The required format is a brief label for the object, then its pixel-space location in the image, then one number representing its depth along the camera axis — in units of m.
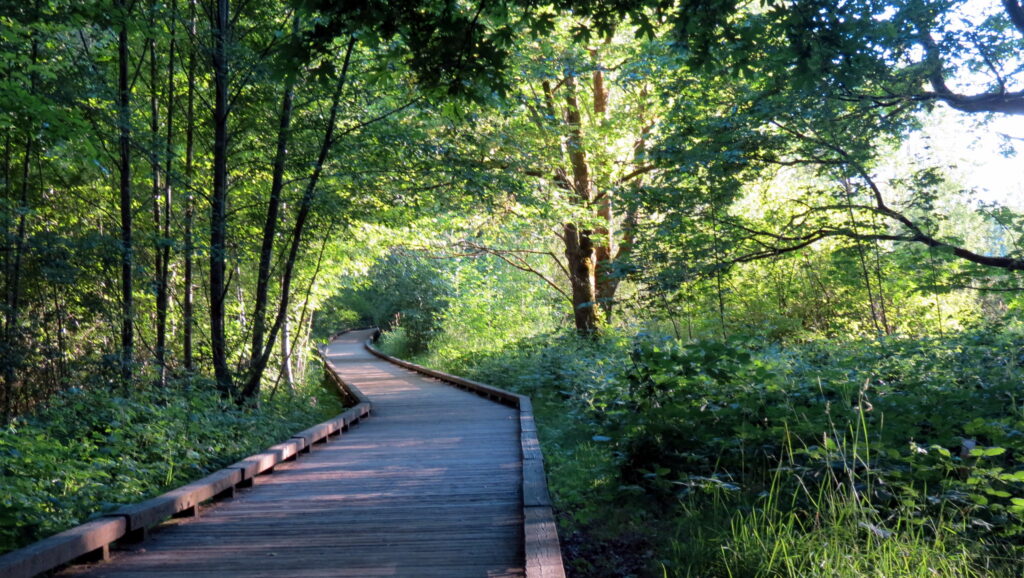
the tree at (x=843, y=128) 10.00
